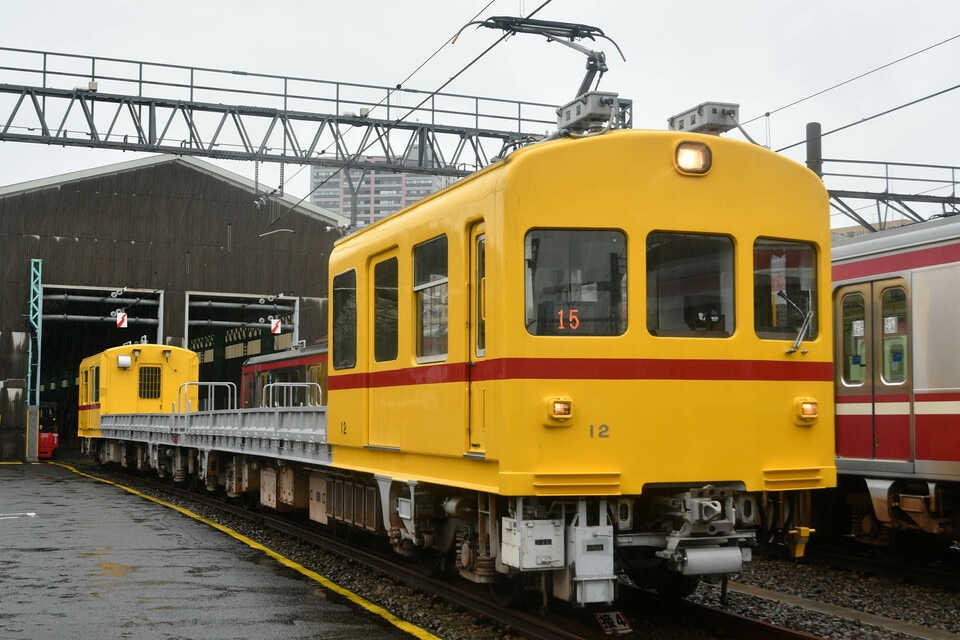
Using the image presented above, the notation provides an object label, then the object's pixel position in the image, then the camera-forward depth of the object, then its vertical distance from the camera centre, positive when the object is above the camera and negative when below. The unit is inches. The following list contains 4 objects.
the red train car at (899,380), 421.7 +1.6
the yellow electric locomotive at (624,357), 280.5 +7.7
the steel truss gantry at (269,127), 936.3 +237.7
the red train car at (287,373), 1027.3 +14.6
